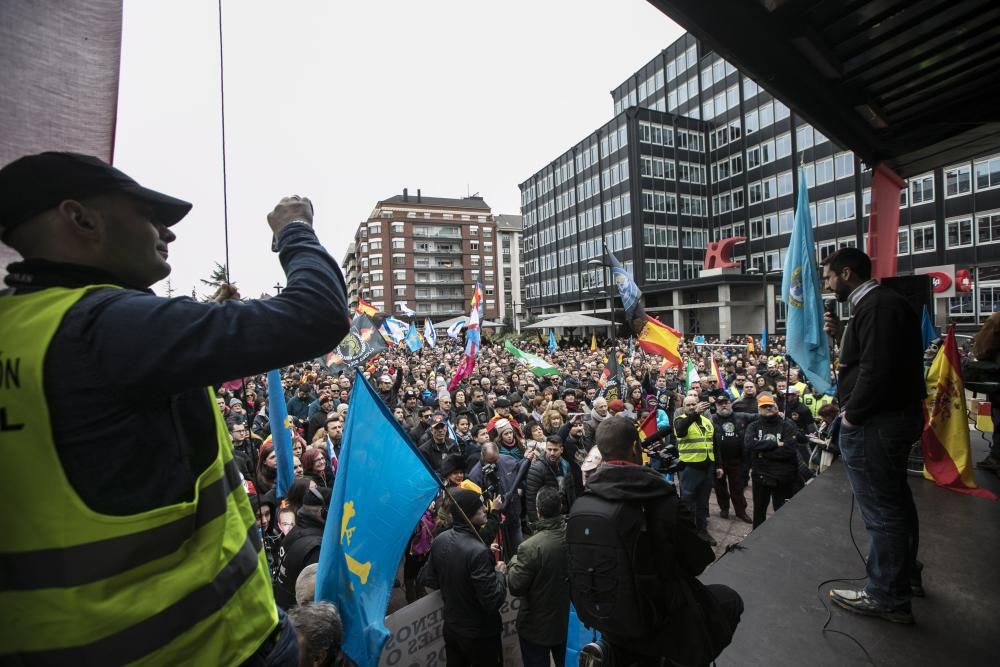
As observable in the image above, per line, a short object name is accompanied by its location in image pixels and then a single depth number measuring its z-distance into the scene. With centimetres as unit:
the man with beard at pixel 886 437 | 271
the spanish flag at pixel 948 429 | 482
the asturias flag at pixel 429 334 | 2136
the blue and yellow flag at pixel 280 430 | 326
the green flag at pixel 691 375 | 1121
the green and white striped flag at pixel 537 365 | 1362
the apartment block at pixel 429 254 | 8506
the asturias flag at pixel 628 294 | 1012
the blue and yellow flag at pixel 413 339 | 1775
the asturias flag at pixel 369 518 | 287
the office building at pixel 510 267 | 9931
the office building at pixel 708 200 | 3600
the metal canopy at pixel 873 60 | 285
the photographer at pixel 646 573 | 219
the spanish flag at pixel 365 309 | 1600
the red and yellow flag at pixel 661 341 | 1030
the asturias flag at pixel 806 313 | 504
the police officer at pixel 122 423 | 93
